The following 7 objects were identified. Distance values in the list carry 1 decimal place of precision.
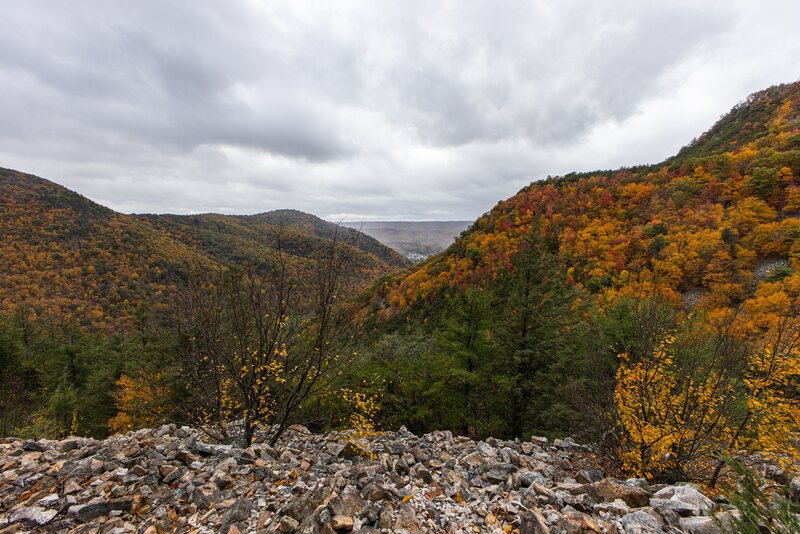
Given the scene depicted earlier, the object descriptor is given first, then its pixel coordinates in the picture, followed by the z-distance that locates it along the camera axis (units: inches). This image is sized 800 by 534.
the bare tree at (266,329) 308.7
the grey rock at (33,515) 158.1
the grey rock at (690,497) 176.4
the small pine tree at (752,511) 112.2
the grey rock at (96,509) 165.8
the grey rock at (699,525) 159.2
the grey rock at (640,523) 160.6
